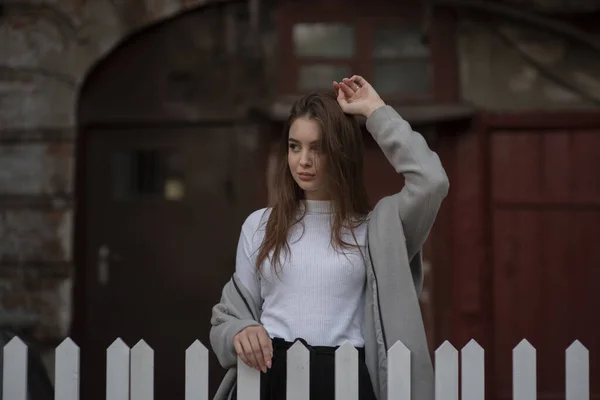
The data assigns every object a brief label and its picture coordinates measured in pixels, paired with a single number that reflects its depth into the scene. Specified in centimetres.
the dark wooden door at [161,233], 530
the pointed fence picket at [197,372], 236
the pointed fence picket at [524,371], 236
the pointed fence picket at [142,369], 240
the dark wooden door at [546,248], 511
